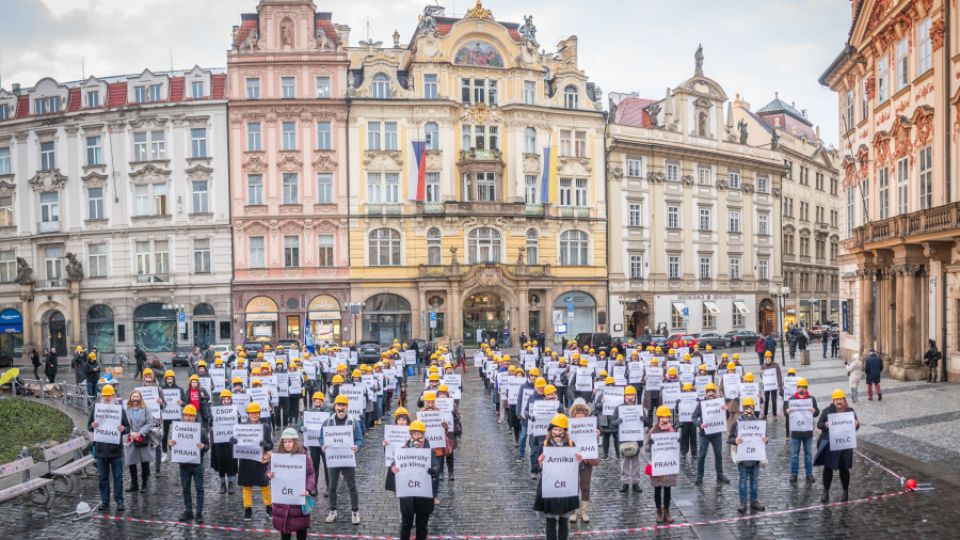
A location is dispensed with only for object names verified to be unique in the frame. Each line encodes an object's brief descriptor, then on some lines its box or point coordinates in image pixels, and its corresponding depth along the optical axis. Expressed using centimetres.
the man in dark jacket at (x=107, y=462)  1377
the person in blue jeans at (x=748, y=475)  1336
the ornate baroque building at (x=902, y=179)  2783
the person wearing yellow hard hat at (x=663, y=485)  1281
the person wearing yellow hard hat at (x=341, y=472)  1321
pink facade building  5134
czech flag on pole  5184
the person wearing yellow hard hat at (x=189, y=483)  1334
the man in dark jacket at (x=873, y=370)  2503
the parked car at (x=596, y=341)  4238
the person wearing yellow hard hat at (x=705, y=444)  1519
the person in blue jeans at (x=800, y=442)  1501
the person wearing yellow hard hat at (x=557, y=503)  1062
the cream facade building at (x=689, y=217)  5741
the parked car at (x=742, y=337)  5516
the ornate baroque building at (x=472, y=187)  5253
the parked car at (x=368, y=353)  4103
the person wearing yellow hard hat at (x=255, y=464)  1280
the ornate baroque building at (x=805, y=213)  6800
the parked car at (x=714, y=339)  5388
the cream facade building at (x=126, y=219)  5141
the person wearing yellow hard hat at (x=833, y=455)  1374
